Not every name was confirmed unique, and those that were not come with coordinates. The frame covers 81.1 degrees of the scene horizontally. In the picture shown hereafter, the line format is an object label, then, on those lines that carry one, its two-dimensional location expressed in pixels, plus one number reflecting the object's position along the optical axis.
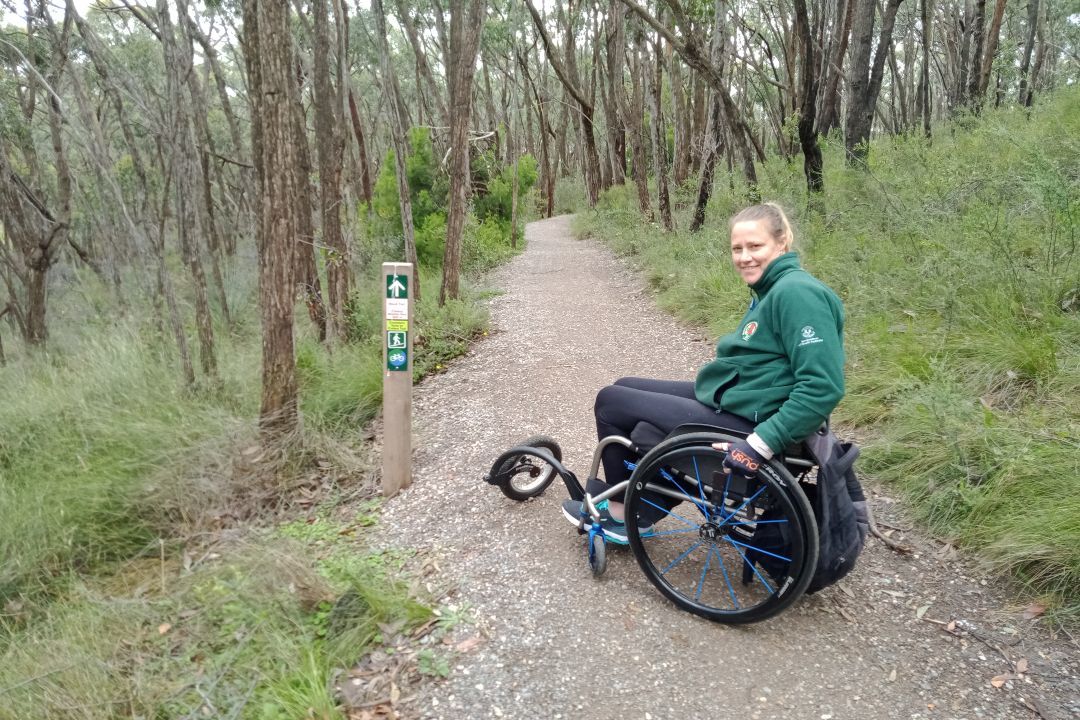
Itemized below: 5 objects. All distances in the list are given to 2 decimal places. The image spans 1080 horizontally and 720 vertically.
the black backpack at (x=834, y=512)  2.42
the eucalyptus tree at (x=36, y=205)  9.54
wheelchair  2.41
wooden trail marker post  3.89
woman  2.29
